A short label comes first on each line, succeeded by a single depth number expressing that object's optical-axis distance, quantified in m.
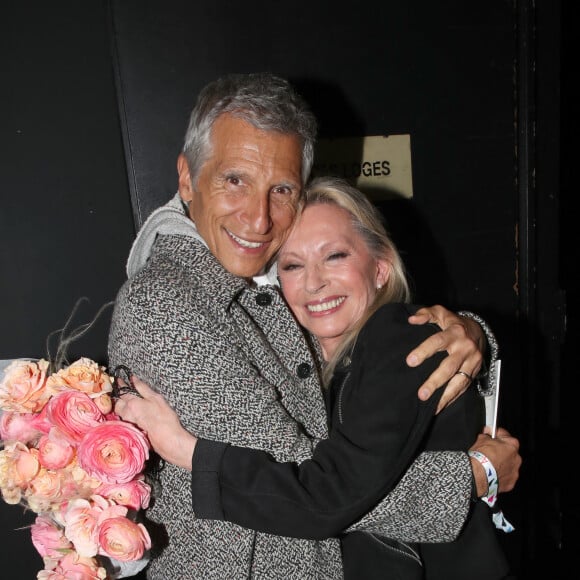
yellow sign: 2.23
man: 1.12
